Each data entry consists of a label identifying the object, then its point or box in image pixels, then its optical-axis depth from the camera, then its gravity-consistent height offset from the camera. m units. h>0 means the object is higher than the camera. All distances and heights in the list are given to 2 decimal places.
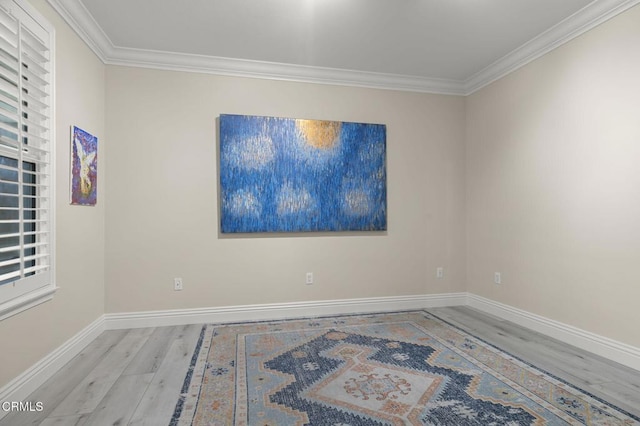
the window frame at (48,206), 1.95 +0.06
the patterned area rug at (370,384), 1.89 -1.09
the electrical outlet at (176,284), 3.50 -0.69
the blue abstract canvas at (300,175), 3.56 +0.41
